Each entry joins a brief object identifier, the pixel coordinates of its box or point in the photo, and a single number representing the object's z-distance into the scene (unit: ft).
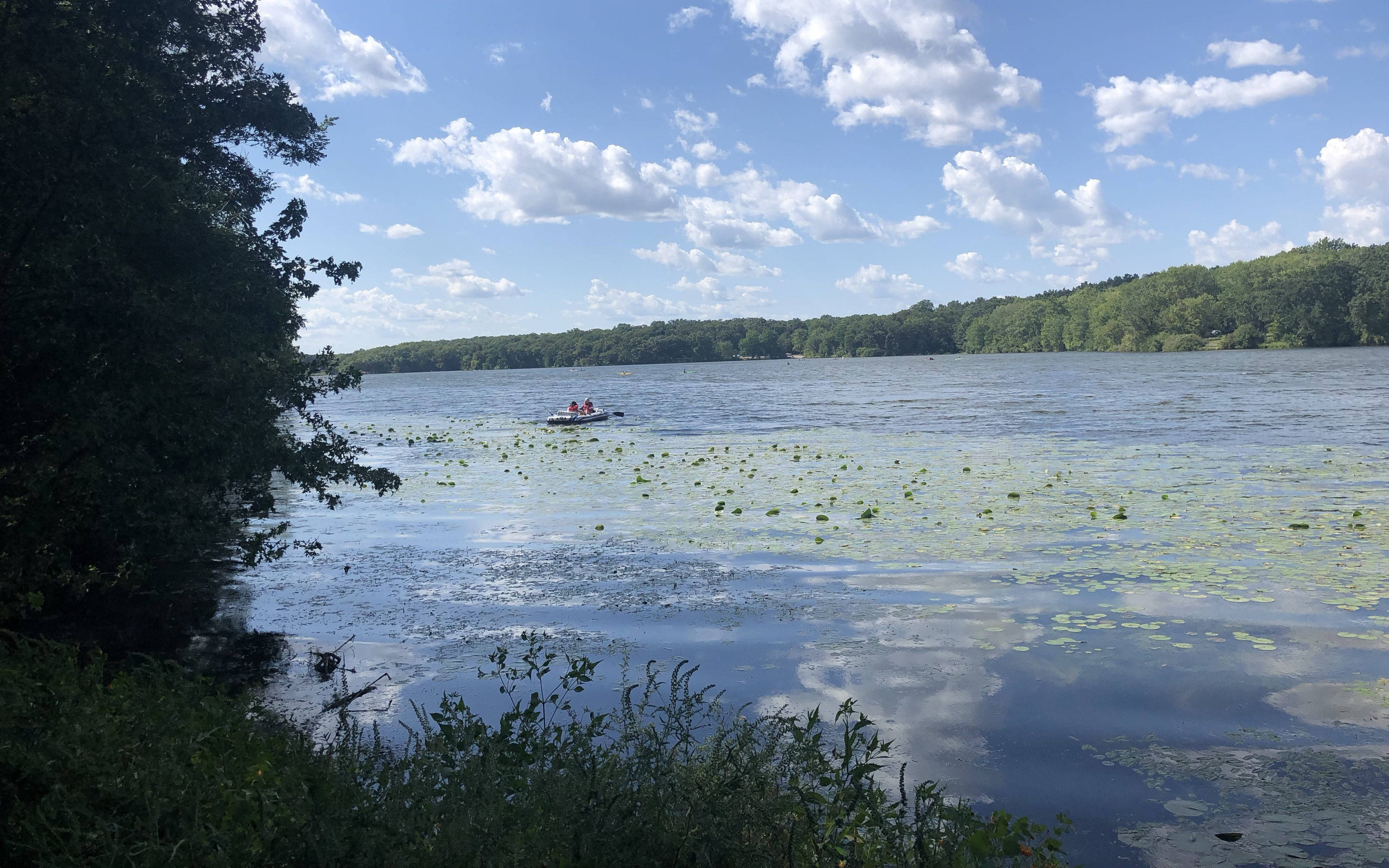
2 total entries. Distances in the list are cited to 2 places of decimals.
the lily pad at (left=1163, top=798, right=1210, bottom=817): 20.62
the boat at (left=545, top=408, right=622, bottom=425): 151.23
